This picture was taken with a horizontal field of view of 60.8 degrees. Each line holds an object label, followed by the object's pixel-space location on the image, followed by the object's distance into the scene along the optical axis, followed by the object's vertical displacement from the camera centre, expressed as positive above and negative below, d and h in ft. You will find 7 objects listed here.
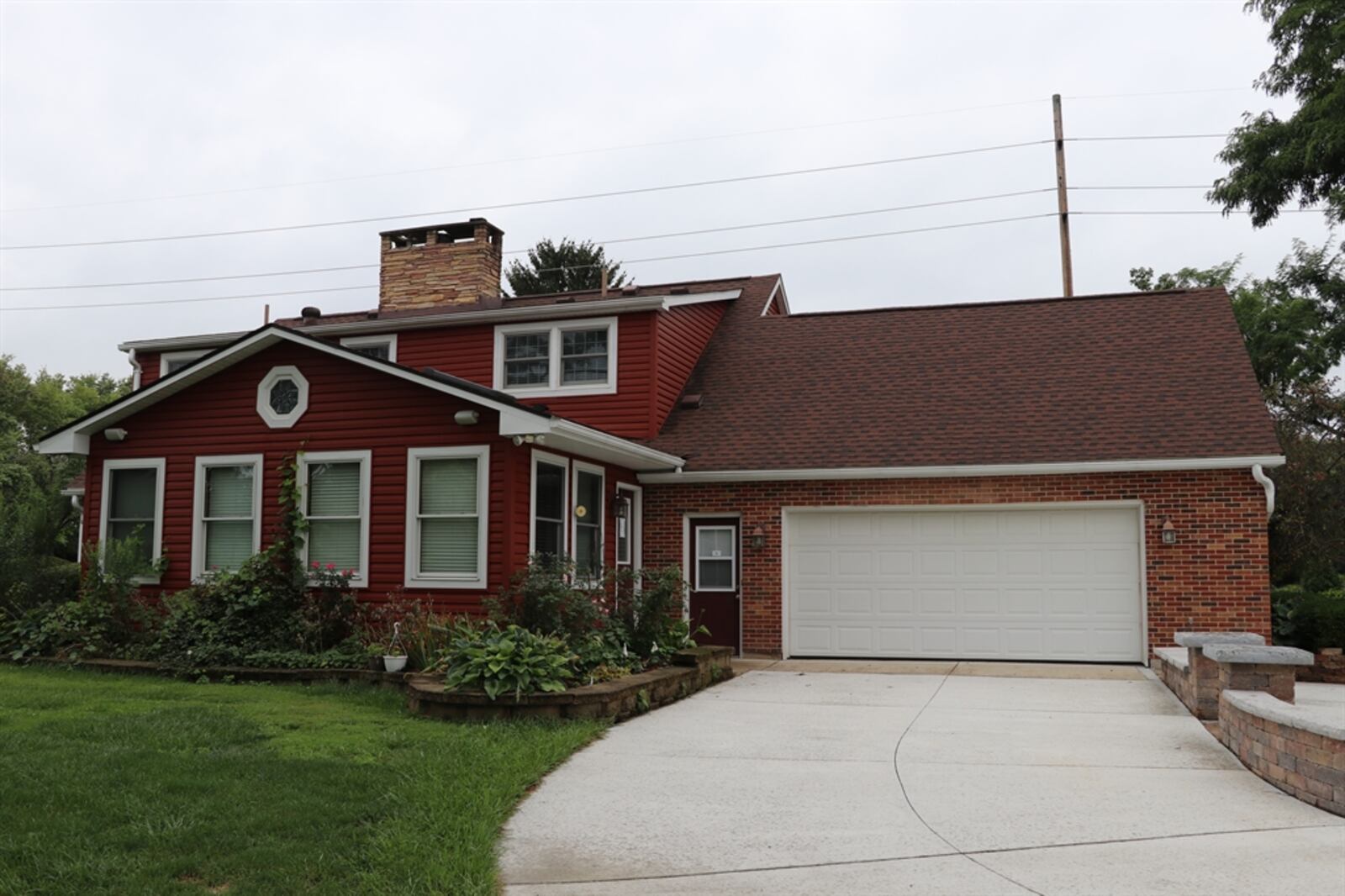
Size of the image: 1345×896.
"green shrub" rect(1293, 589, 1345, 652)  45.03 -2.50
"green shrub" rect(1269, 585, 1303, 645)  47.37 -2.47
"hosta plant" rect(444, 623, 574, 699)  30.83 -2.92
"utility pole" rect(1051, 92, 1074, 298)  84.17 +26.99
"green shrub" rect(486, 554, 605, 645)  37.37 -1.64
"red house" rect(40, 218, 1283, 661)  42.06 +3.79
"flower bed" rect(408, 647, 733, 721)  30.32 -3.90
